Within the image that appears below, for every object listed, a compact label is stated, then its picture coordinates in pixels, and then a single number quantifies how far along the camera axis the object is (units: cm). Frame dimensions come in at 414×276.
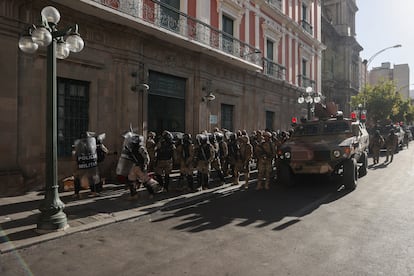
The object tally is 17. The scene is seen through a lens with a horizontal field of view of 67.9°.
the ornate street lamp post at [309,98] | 1658
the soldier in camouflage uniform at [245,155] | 936
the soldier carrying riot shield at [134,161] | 723
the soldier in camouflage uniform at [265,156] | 907
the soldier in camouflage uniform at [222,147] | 973
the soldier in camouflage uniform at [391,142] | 1592
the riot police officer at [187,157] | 862
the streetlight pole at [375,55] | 2605
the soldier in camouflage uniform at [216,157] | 938
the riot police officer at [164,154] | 823
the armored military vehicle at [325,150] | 857
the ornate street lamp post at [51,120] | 515
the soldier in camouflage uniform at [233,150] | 965
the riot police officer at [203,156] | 874
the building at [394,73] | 8842
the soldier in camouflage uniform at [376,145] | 1501
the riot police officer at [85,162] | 759
